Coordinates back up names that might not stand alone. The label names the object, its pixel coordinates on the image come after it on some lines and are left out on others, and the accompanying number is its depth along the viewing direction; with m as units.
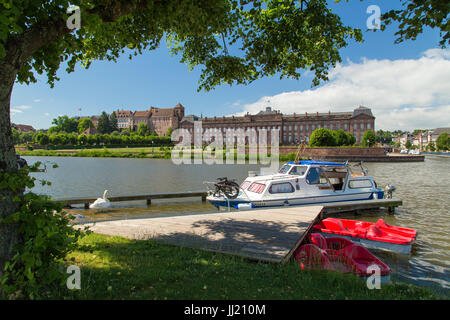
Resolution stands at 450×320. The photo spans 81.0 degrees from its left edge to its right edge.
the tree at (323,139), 73.06
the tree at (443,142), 119.38
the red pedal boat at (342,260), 5.38
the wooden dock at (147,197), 14.53
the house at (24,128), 180.07
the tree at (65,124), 149.62
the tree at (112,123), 142.25
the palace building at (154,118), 163.41
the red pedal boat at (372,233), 7.86
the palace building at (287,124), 113.44
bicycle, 12.45
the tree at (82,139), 108.56
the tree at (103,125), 137.38
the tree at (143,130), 139.30
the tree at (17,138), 120.55
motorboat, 12.34
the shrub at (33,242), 3.05
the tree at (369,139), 85.38
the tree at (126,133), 135.57
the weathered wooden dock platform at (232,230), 5.80
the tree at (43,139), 108.53
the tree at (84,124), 149.19
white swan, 13.96
